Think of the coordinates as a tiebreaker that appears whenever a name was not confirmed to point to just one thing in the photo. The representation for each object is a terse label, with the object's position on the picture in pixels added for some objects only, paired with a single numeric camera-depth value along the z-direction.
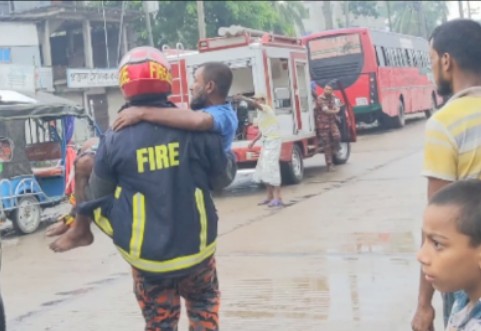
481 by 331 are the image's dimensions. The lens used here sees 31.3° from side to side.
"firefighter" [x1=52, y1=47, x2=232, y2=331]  3.26
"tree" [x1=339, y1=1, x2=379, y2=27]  56.09
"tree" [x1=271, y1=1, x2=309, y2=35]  41.47
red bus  24.00
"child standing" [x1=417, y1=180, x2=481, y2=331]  2.09
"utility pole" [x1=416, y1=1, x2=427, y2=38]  49.85
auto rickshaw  11.10
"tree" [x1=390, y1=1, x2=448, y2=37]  59.13
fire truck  13.33
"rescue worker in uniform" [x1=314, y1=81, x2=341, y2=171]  15.00
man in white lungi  11.47
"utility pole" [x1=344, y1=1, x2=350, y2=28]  49.38
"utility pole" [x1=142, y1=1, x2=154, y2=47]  24.54
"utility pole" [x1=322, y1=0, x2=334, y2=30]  43.69
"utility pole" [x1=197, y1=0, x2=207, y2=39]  26.94
